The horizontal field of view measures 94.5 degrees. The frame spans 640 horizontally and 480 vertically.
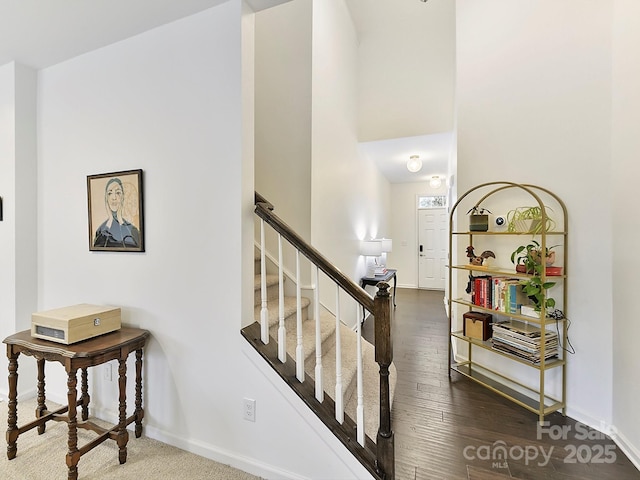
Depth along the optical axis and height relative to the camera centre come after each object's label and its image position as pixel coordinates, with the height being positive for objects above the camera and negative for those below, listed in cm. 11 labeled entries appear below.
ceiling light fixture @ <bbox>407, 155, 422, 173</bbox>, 468 +114
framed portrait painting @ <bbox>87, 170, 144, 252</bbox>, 190 +16
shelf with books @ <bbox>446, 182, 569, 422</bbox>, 217 -49
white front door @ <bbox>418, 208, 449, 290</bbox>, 689 -27
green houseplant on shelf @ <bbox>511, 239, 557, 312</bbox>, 210 -26
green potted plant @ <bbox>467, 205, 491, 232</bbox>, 252 +12
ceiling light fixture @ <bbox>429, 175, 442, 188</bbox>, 628 +116
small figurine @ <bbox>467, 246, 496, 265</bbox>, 261 -18
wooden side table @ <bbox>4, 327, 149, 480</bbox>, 153 -81
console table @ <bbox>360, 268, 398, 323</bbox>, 459 -68
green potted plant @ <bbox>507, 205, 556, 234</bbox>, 224 +12
